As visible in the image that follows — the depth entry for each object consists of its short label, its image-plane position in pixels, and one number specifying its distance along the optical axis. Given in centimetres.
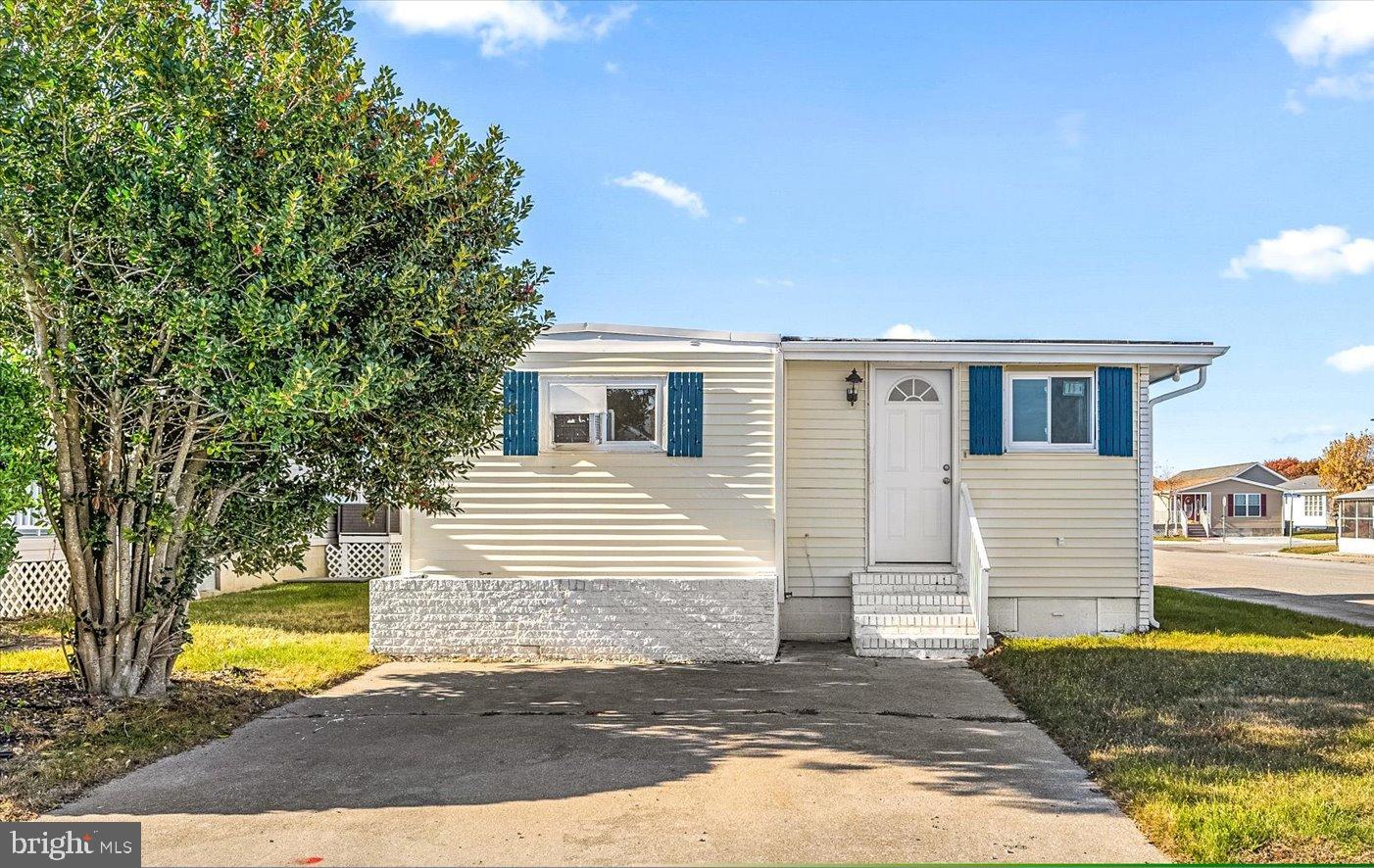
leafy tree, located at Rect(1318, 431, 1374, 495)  3800
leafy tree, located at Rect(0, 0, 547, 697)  509
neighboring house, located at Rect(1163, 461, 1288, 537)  4497
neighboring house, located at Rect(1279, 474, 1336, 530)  4300
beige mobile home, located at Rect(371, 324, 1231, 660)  838
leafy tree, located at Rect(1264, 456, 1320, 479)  5697
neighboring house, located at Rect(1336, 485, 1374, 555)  2741
